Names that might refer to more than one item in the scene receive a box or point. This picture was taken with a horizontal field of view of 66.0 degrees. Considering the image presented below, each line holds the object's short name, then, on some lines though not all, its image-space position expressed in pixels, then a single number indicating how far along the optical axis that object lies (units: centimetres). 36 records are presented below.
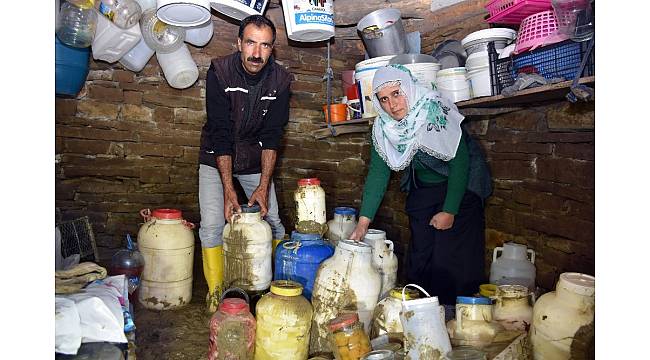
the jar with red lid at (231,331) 250
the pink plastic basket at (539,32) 260
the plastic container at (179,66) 414
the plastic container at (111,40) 379
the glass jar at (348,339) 223
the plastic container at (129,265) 340
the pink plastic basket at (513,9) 279
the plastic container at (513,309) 235
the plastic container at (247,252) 325
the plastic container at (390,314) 244
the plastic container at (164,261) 344
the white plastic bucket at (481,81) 305
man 333
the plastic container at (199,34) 423
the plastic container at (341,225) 379
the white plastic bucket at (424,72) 354
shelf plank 248
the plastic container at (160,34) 390
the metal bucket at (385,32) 411
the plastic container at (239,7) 409
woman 305
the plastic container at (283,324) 251
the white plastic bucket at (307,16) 427
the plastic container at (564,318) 199
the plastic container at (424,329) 201
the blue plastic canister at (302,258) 306
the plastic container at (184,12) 361
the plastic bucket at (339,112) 448
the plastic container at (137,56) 408
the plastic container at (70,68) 364
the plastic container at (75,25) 360
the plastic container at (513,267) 319
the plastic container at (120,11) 371
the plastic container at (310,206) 362
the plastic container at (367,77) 391
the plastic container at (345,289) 263
